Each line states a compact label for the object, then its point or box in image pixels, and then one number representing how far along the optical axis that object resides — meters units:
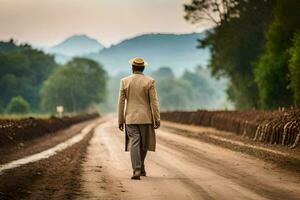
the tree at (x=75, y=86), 159.00
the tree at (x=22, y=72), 150.75
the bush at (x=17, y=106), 140.25
